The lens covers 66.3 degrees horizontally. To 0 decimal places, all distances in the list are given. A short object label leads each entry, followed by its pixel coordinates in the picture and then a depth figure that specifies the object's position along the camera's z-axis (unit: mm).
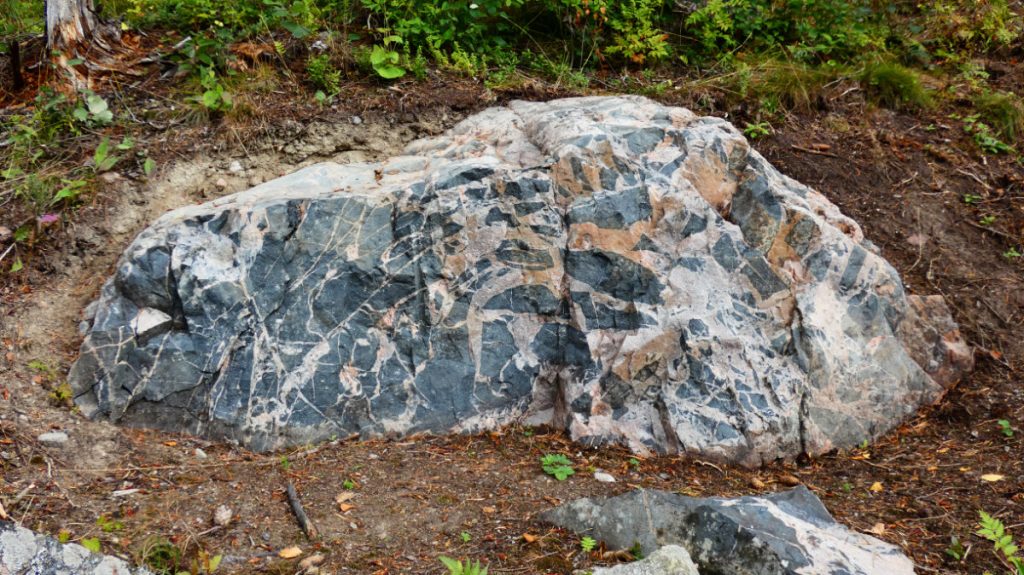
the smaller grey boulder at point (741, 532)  3094
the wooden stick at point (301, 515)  3430
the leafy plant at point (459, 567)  2838
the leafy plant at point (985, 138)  6027
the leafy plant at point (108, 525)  3292
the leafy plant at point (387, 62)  5504
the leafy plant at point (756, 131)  5758
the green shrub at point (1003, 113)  6117
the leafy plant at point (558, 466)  4012
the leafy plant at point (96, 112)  5255
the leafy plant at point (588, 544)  3295
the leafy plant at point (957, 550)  3502
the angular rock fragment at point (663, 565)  2922
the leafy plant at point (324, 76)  5457
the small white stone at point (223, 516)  3447
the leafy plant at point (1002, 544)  3135
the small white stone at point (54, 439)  3819
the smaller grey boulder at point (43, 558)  2945
